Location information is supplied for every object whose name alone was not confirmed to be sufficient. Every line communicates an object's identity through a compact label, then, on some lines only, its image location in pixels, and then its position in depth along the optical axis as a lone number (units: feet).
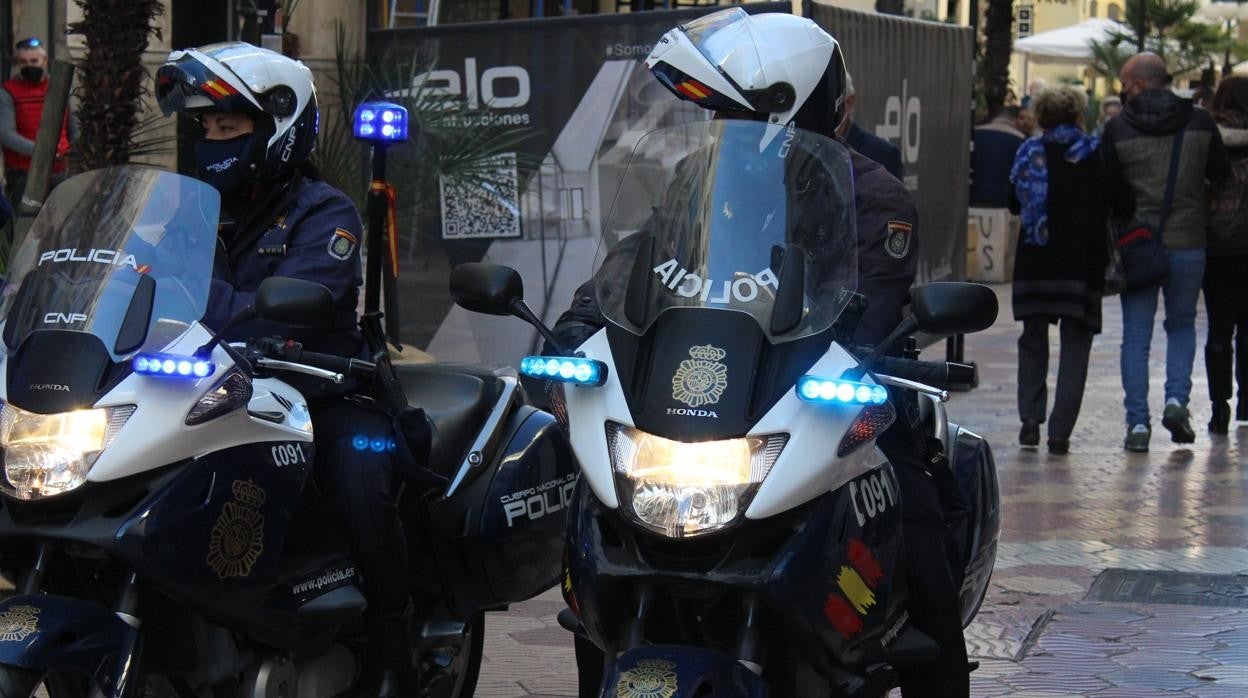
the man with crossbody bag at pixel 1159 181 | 34.40
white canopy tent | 109.50
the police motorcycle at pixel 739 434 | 11.21
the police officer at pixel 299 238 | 14.84
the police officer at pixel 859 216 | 13.15
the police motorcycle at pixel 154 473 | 12.37
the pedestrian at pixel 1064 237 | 33.71
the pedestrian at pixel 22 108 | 41.06
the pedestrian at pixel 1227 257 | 35.58
